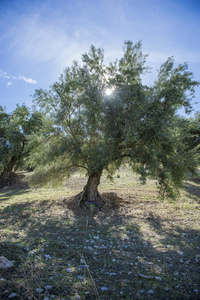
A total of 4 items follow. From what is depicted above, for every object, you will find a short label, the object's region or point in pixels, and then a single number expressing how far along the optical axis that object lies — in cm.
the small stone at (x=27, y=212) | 1067
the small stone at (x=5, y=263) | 418
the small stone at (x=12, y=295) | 325
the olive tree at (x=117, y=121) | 1059
